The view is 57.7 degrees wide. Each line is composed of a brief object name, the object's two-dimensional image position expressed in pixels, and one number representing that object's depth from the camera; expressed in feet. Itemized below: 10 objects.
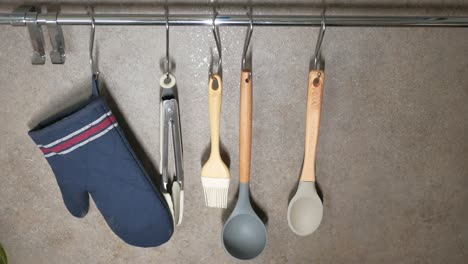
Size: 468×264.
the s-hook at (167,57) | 2.06
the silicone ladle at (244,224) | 2.27
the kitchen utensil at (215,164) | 2.13
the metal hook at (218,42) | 2.00
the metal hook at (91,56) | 2.04
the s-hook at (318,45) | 1.94
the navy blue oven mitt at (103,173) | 2.10
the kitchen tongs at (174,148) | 2.19
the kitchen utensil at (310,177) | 2.13
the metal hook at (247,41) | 1.94
